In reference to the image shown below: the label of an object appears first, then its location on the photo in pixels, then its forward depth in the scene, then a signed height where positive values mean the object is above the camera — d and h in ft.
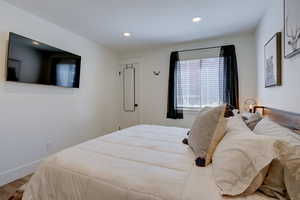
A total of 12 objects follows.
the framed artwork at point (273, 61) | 5.55 +1.74
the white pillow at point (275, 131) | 2.73 -0.62
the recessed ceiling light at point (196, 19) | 8.14 +4.59
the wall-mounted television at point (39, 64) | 6.88 +1.95
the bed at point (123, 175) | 2.73 -1.53
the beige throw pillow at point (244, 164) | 2.51 -1.08
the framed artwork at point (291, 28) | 4.09 +2.24
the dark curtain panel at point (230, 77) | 10.28 +1.81
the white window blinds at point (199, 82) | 11.00 +1.55
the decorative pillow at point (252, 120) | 5.10 -0.59
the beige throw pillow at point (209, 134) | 3.73 -0.82
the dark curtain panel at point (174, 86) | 12.08 +1.31
